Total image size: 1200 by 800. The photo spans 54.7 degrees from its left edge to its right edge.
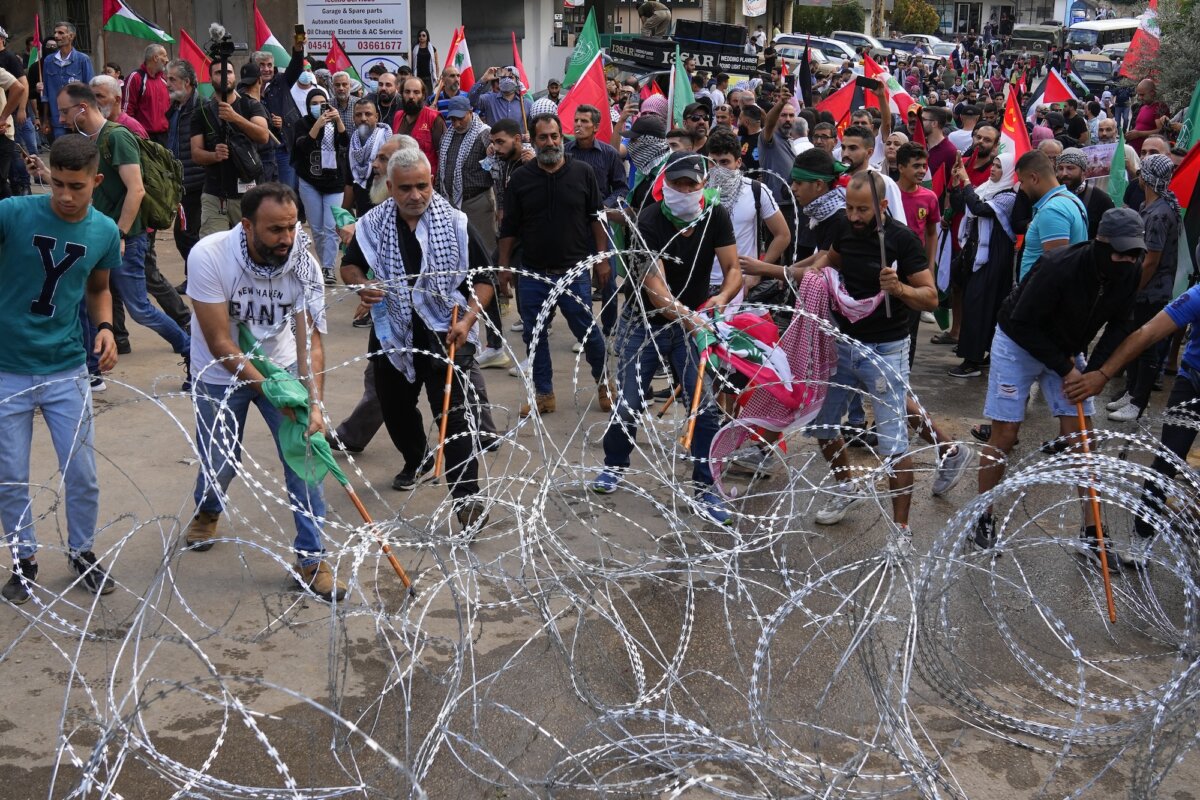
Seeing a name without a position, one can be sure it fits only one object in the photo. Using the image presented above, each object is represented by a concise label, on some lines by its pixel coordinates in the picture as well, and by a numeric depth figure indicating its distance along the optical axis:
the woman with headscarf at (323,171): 9.91
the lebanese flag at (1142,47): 21.06
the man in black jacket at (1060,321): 5.05
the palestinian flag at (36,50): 16.89
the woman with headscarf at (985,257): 8.59
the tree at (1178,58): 20.58
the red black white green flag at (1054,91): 15.42
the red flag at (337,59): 16.39
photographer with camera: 9.35
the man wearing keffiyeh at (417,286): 5.36
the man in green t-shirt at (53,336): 4.56
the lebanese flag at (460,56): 14.07
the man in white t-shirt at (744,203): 6.92
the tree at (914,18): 62.05
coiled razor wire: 3.53
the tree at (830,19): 53.72
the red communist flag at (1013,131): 9.85
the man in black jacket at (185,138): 9.38
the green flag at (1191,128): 8.34
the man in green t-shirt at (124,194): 7.09
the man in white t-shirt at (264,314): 4.62
